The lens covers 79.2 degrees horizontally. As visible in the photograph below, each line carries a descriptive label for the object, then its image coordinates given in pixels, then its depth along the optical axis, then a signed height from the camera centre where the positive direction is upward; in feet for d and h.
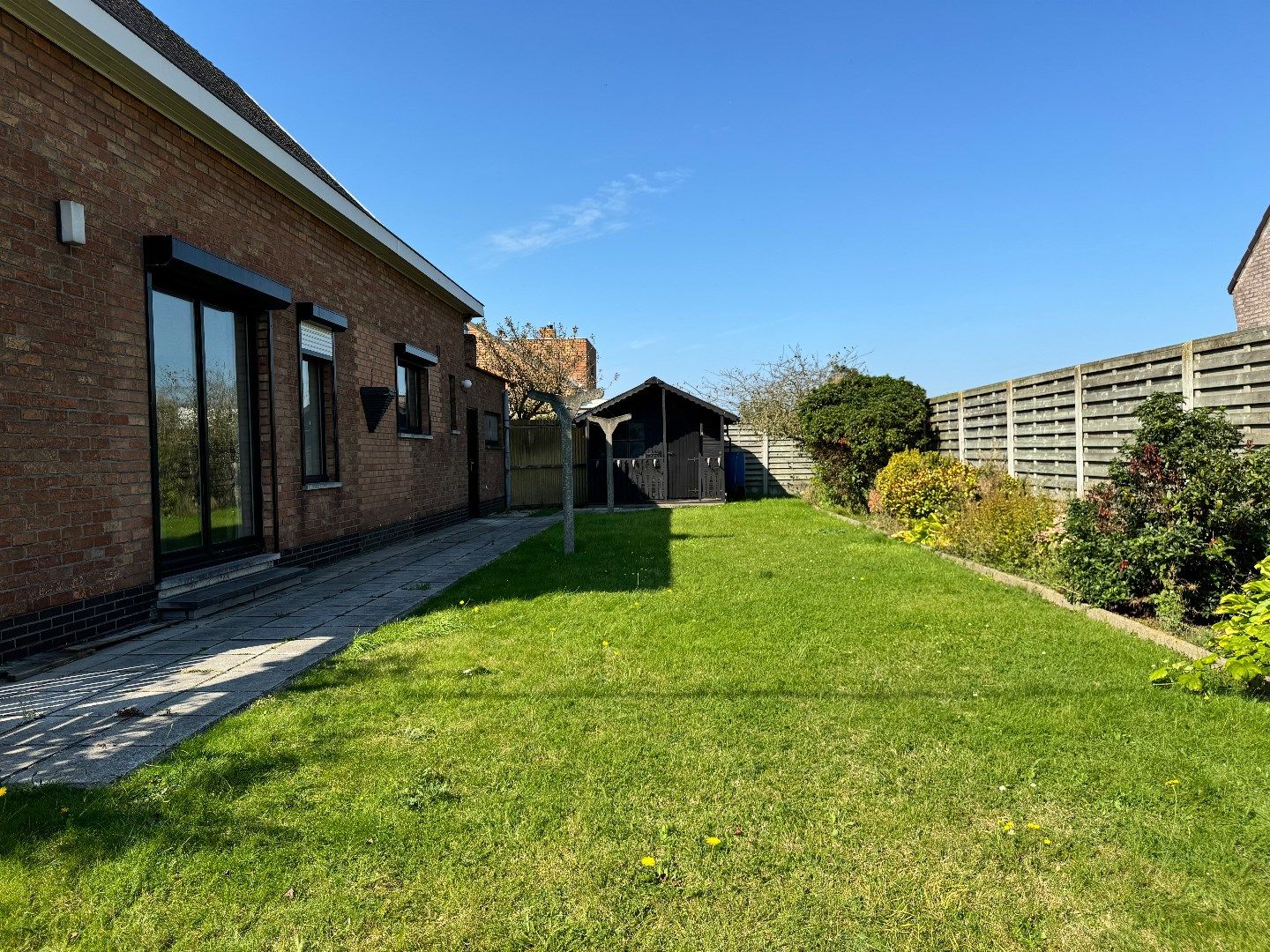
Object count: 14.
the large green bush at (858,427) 42.37 +1.38
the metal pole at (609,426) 55.21 +2.11
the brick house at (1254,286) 51.16 +10.99
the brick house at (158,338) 15.99 +3.45
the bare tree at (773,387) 93.35 +8.46
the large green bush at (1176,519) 15.96 -1.63
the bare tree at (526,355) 91.50 +12.27
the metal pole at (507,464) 58.49 -0.54
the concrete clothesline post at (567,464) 30.19 -0.33
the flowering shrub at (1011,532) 24.16 -2.80
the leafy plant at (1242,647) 11.70 -3.18
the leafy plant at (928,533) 30.32 -3.50
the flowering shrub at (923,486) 33.55 -1.65
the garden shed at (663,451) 59.00 +0.19
